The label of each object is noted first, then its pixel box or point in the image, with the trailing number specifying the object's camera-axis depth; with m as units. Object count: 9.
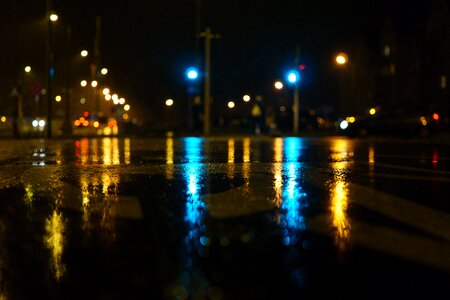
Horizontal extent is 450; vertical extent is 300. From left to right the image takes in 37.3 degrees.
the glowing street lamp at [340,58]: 37.84
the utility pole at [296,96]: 38.47
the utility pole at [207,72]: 37.41
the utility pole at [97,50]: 49.03
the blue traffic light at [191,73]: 37.22
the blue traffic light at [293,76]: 37.35
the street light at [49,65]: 33.72
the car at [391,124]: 33.41
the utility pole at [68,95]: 39.81
